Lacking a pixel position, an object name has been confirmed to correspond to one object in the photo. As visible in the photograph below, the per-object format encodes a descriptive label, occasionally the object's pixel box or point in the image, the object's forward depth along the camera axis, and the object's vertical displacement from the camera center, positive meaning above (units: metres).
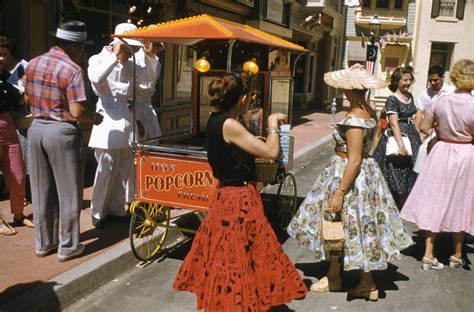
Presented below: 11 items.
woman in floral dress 3.96 -1.03
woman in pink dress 4.59 -0.93
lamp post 17.66 +0.67
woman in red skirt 3.22 -1.10
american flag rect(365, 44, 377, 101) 17.66 +0.54
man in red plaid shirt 4.14 -0.67
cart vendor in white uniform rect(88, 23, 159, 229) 5.20 -0.64
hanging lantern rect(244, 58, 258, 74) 5.64 -0.02
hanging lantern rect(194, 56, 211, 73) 5.59 -0.03
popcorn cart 4.50 -0.93
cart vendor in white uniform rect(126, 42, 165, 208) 5.44 -0.57
